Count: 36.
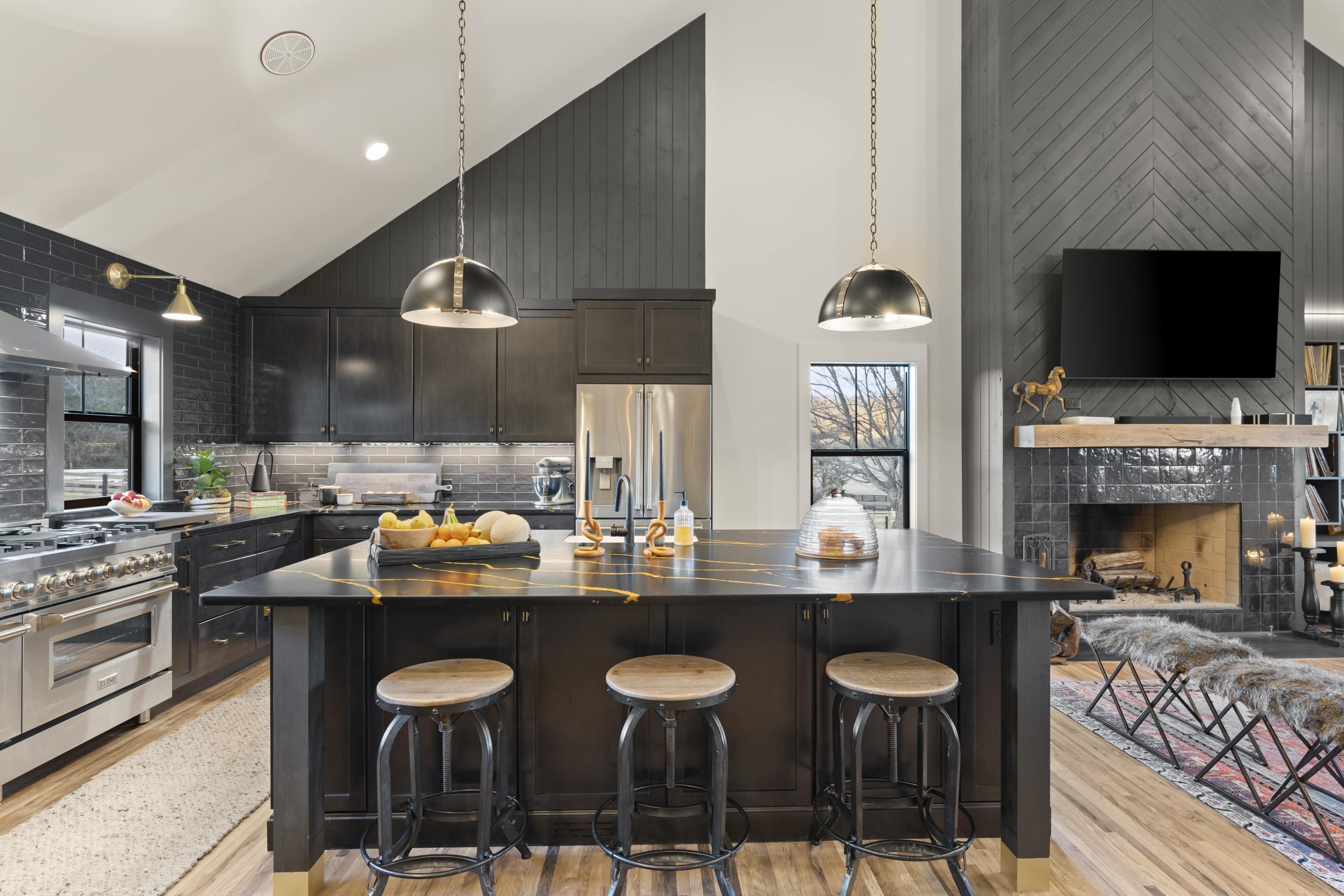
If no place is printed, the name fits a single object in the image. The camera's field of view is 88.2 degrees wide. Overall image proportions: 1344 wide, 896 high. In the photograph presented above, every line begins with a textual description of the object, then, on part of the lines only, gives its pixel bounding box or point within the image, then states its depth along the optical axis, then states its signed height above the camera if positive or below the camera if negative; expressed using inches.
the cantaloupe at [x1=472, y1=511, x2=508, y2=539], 104.1 -11.3
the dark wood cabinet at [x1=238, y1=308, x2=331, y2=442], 198.5 +20.5
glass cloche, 97.5 -12.1
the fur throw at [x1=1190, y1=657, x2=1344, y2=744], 89.2 -33.3
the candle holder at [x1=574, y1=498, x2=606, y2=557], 102.6 -13.2
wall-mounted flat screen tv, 181.6 +35.2
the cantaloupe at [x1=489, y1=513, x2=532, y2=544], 102.6 -12.5
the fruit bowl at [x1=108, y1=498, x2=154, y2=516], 149.9 -13.7
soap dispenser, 106.7 -12.4
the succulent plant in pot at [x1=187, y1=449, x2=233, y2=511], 170.6 -9.8
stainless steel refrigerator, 182.1 +2.0
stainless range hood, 113.0 +15.5
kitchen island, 86.2 -28.7
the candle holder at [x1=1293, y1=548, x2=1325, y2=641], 181.3 -40.5
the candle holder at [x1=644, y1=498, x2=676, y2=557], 101.3 -14.0
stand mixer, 187.5 -10.0
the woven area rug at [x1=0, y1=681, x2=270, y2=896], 86.1 -53.6
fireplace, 181.5 -14.4
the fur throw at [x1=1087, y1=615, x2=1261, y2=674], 111.2 -32.7
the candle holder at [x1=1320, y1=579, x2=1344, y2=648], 178.2 -42.0
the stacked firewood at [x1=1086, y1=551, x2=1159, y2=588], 190.1 -33.8
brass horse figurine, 177.6 +15.6
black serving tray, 94.6 -15.1
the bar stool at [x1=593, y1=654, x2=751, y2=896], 75.5 -30.7
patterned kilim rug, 92.9 -53.0
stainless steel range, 105.2 -32.1
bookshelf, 203.0 +12.0
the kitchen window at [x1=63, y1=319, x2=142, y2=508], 149.7 +4.4
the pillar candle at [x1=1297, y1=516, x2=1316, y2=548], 179.8 -21.5
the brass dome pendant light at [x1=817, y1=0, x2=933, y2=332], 102.7 +22.4
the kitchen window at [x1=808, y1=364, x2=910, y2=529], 206.7 +2.9
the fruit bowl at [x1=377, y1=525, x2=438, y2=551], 96.1 -12.9
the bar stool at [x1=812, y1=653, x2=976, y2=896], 78.0 -33.3
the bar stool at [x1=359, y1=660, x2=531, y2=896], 75.3 -35.6
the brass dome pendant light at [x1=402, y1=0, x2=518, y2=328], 94.5 +21.2
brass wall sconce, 146.9 +30.8
